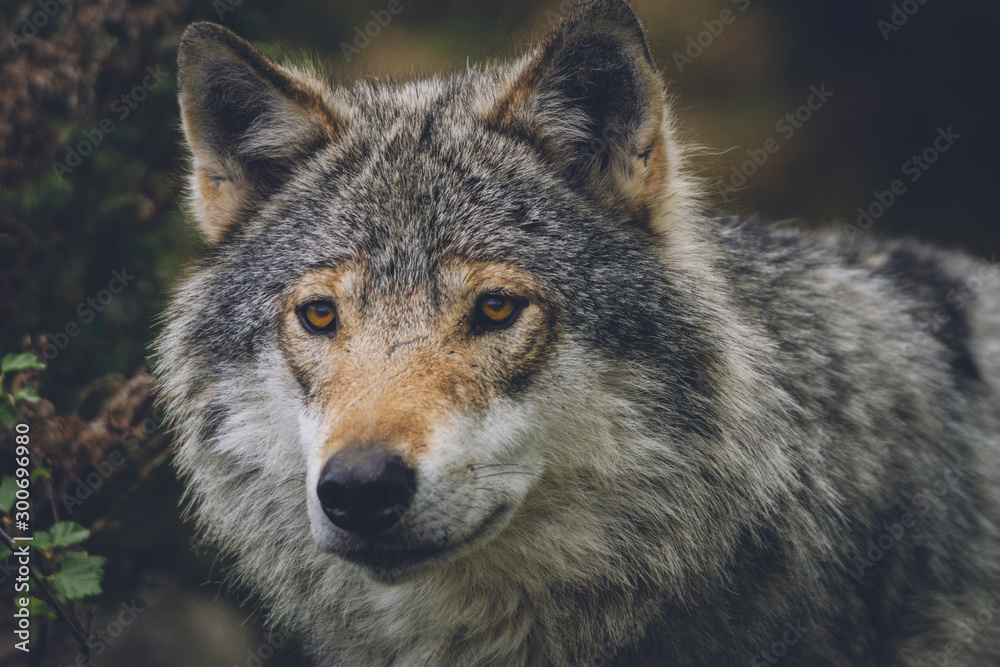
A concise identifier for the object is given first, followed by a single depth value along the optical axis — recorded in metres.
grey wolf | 5.36
